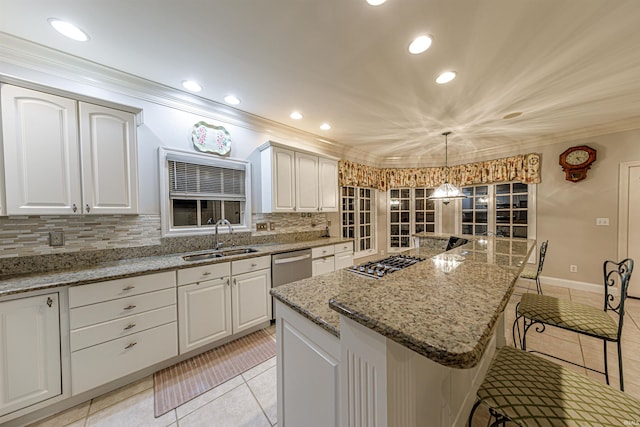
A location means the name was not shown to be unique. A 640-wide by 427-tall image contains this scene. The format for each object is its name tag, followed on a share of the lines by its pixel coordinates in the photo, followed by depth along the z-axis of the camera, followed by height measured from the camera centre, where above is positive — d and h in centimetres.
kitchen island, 58 -45
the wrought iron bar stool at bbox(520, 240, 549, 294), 272 -87
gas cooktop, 151 -44
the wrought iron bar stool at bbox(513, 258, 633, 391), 137 -77
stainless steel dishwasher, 257 -70
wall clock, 338 +70
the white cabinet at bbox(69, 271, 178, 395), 153 -88
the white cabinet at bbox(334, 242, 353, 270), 338 -73
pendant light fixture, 315 +20
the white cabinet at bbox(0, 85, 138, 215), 153 +43
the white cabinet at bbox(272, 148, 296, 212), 292 +39
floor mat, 165 -138
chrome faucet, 262 -22
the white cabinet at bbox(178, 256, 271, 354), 197 -88
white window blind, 245 +35
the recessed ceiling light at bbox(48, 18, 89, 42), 150 +129
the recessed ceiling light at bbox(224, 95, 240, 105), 248 +127
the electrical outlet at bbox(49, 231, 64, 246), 180 -21
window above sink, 237 +22
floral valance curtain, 388 +68
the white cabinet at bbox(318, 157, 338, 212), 353 +40
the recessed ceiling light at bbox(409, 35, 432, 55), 162 +124
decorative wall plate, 255 +87
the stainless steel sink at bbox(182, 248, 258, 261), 233 -50
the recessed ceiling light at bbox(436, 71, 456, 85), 202 +123
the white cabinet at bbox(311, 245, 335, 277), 301 -72
